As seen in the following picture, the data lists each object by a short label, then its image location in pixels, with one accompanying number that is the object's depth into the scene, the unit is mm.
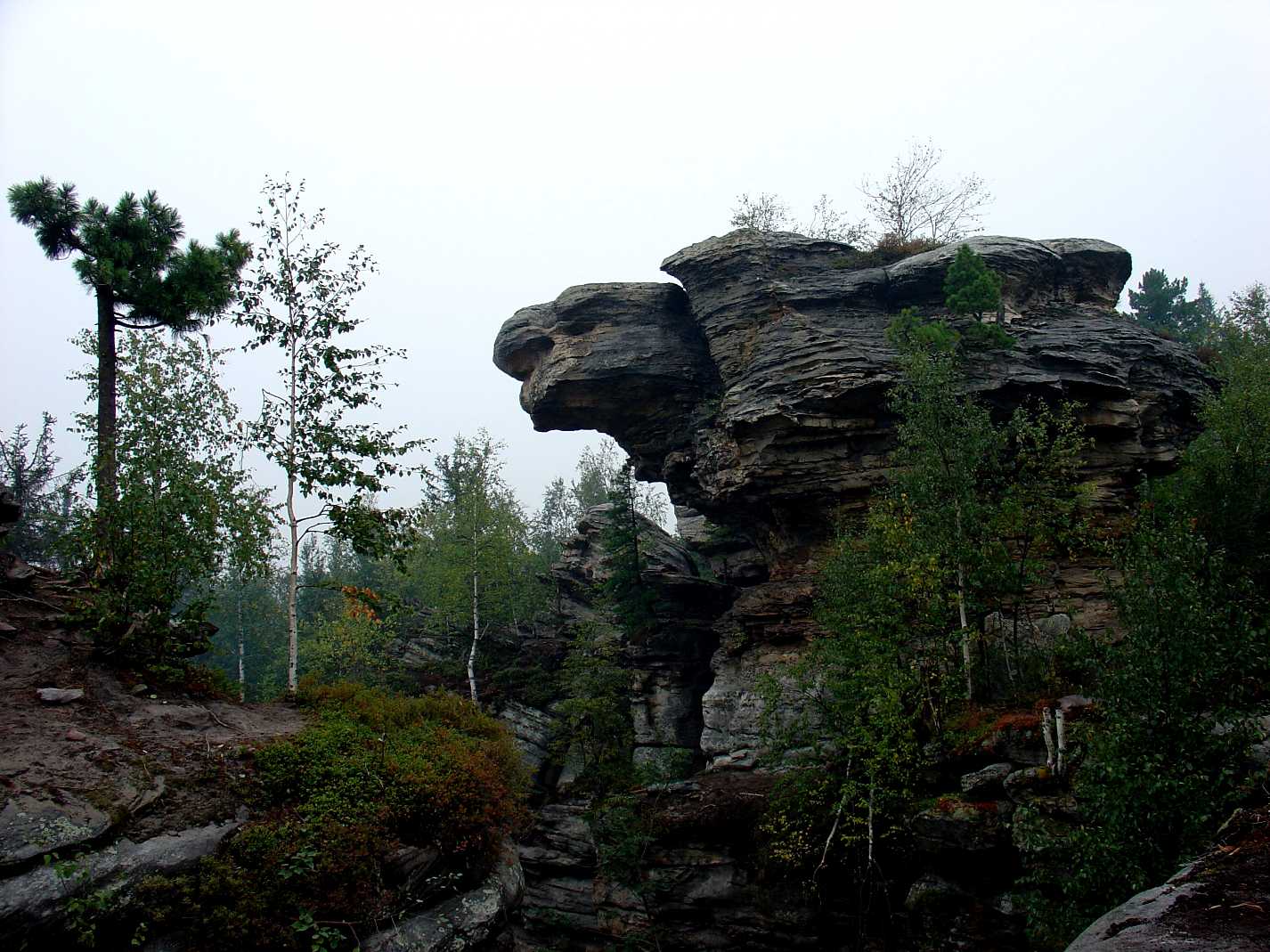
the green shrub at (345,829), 7828
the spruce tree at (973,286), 24984
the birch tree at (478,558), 32125
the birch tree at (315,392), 15367
